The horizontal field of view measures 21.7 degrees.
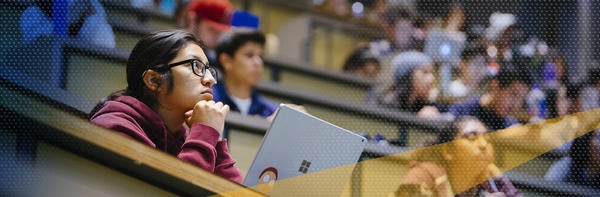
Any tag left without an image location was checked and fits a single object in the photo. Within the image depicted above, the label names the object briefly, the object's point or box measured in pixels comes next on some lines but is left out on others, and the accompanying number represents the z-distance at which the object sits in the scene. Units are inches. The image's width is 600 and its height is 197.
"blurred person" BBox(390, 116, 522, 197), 163.1
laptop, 141.3
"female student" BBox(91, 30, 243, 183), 139.4
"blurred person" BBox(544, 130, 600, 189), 184.1
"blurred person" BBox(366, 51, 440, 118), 201.6
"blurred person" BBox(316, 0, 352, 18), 343.2
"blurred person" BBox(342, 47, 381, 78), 257.5
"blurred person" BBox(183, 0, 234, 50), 208.1
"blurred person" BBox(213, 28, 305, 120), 197.2
